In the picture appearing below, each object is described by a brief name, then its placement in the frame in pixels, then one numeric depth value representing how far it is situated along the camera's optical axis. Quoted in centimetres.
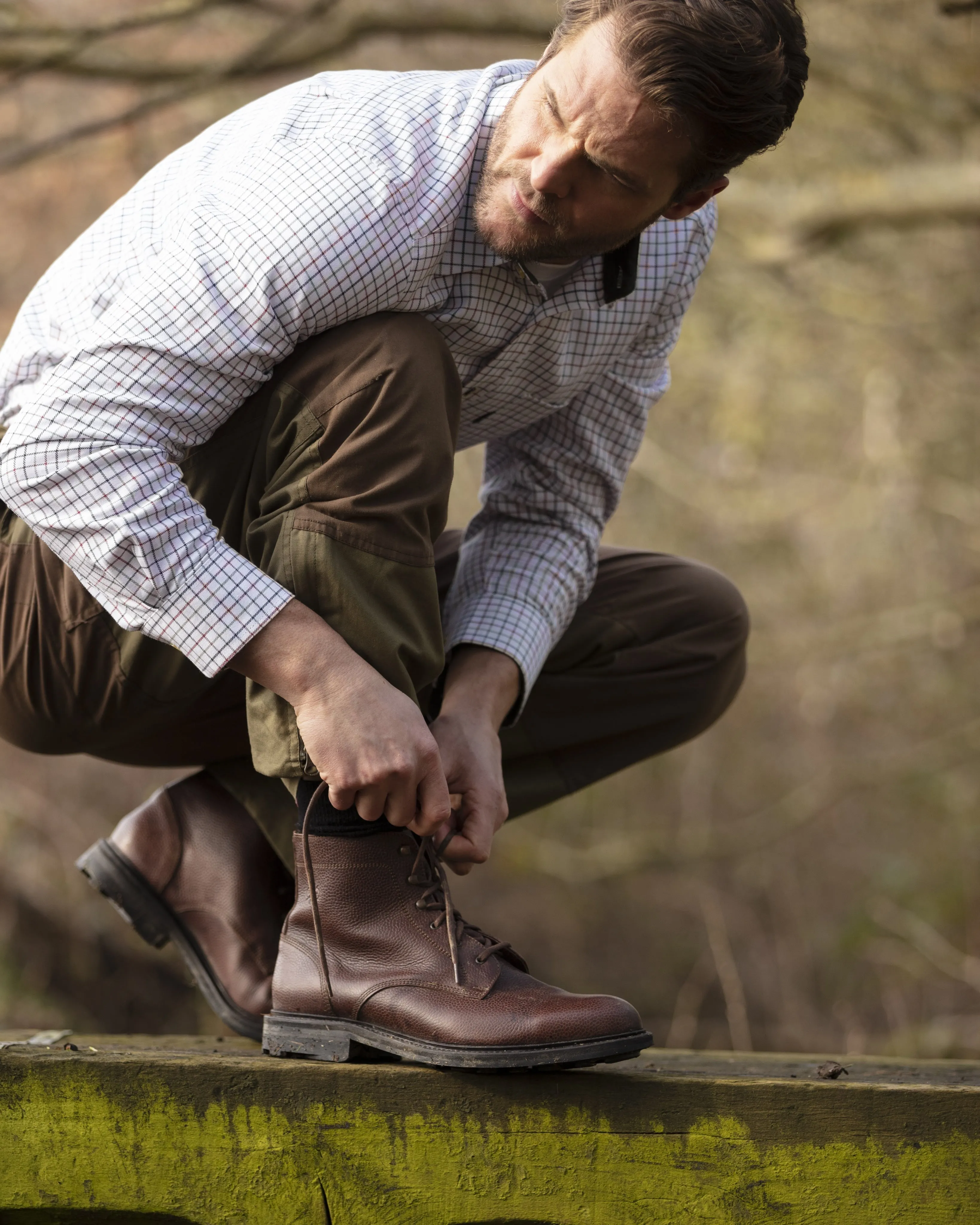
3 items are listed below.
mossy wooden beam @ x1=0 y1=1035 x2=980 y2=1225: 504
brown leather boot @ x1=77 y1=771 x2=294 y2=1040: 533
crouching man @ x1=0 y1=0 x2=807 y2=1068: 504
